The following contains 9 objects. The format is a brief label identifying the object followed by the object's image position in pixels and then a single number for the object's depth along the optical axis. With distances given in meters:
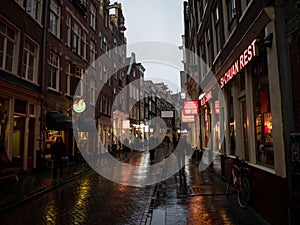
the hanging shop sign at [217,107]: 10.84
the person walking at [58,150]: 11.80
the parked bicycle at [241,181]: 6.44
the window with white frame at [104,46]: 28.06
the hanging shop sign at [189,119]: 19.03
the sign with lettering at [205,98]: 12.37
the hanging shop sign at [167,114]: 32.49
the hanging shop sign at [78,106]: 18.27
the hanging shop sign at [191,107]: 16.19
